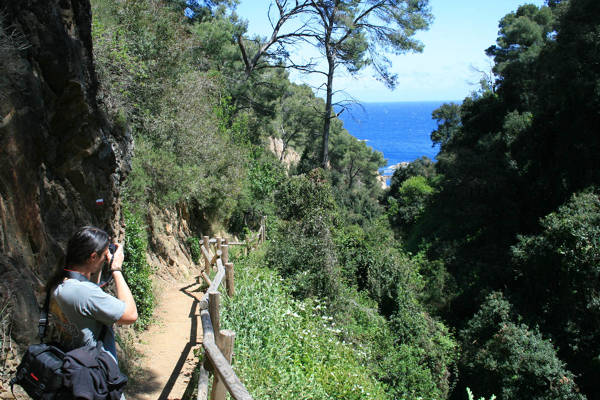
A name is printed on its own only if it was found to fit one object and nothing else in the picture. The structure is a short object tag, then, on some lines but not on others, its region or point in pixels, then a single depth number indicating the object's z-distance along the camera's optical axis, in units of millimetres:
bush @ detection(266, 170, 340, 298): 10094
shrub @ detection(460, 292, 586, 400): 10930
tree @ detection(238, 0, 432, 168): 18594
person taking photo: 2391
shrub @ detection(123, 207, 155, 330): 7477
